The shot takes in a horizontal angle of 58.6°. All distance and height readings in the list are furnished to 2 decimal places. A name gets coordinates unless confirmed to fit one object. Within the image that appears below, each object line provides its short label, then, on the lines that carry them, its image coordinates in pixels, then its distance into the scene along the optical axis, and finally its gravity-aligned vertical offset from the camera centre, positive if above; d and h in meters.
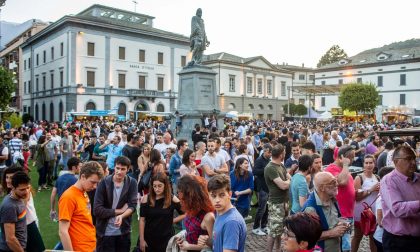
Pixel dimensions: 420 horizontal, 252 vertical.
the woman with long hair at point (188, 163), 6.95 -0.76
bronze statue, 19.91 +4.57
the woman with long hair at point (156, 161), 6.14 -0.66
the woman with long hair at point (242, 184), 7.05 -1.18
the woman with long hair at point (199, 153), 8.23 -0.69
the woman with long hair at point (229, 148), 11.05 -0.76
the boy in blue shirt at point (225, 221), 3.06 -0.83
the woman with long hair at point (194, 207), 3.59 -0.82
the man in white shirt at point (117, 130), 12.38 -0.27
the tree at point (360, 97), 51.62 +3.63
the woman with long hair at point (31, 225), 4.40 -1.23
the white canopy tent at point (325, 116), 51.09 +0.92
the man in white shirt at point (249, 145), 11.24 -0.70
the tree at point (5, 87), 29.22 +2.74
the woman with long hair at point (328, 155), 11.81 -1.03
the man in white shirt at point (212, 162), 7.59 -0.84
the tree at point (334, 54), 86.19 +15.85
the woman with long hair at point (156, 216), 4.35 -1.10
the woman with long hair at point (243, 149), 8.36 -0.61
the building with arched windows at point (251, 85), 58.31 +6.33
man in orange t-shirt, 3.88 -0.99
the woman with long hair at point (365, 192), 5.41 -1.00
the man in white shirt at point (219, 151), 8.45 -0.67
